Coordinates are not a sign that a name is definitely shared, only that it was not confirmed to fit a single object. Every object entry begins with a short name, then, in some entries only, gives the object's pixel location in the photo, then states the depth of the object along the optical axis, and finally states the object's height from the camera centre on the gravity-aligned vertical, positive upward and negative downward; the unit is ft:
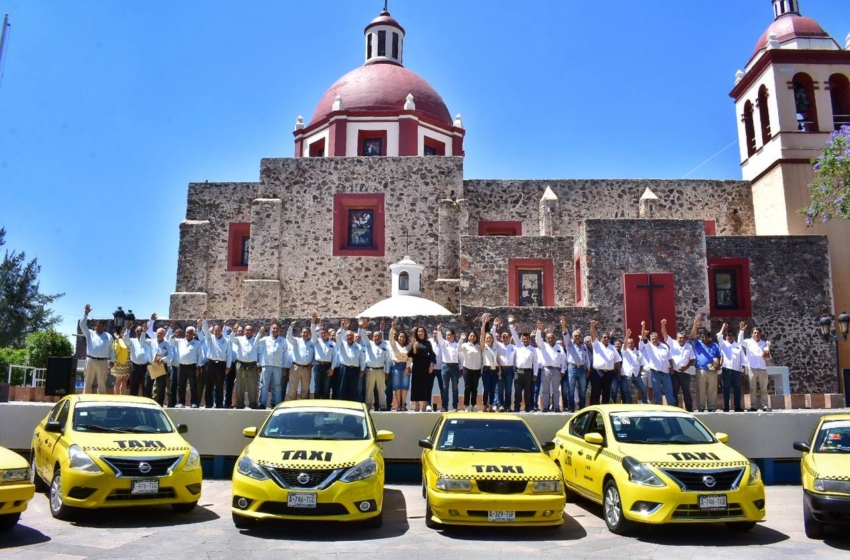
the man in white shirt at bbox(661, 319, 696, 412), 39.37 +0.87
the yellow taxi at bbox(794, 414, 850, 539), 21.57 -3.46
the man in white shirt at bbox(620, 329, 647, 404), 38.91 +0.43
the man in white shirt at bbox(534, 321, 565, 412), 39.11 +0.60
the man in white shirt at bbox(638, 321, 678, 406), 39.14 +0.50
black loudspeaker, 41.83 -0.20
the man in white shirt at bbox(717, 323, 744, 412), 39.22 +0.63
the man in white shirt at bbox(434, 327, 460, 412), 38.58 +0.70
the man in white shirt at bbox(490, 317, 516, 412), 38.75 +0.12
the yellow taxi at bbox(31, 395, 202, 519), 23.20 -3.11
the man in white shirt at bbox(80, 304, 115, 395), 38.86 +1.08
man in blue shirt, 39.52 +0.21
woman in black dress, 37.55 +0.31
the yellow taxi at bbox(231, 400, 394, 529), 21.57 -3.53
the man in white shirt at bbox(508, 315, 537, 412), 38.83 +0.18
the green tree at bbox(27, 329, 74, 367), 97.30 +4.19
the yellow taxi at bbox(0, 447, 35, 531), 20.98 -3.70
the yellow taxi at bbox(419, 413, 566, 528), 22.09 -3.89
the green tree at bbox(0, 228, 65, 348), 128.16 +14.04
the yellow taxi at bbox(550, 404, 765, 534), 22.08 -3.42
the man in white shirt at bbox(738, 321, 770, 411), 40.09 +0.77
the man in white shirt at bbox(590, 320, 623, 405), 38.65 +0.43
